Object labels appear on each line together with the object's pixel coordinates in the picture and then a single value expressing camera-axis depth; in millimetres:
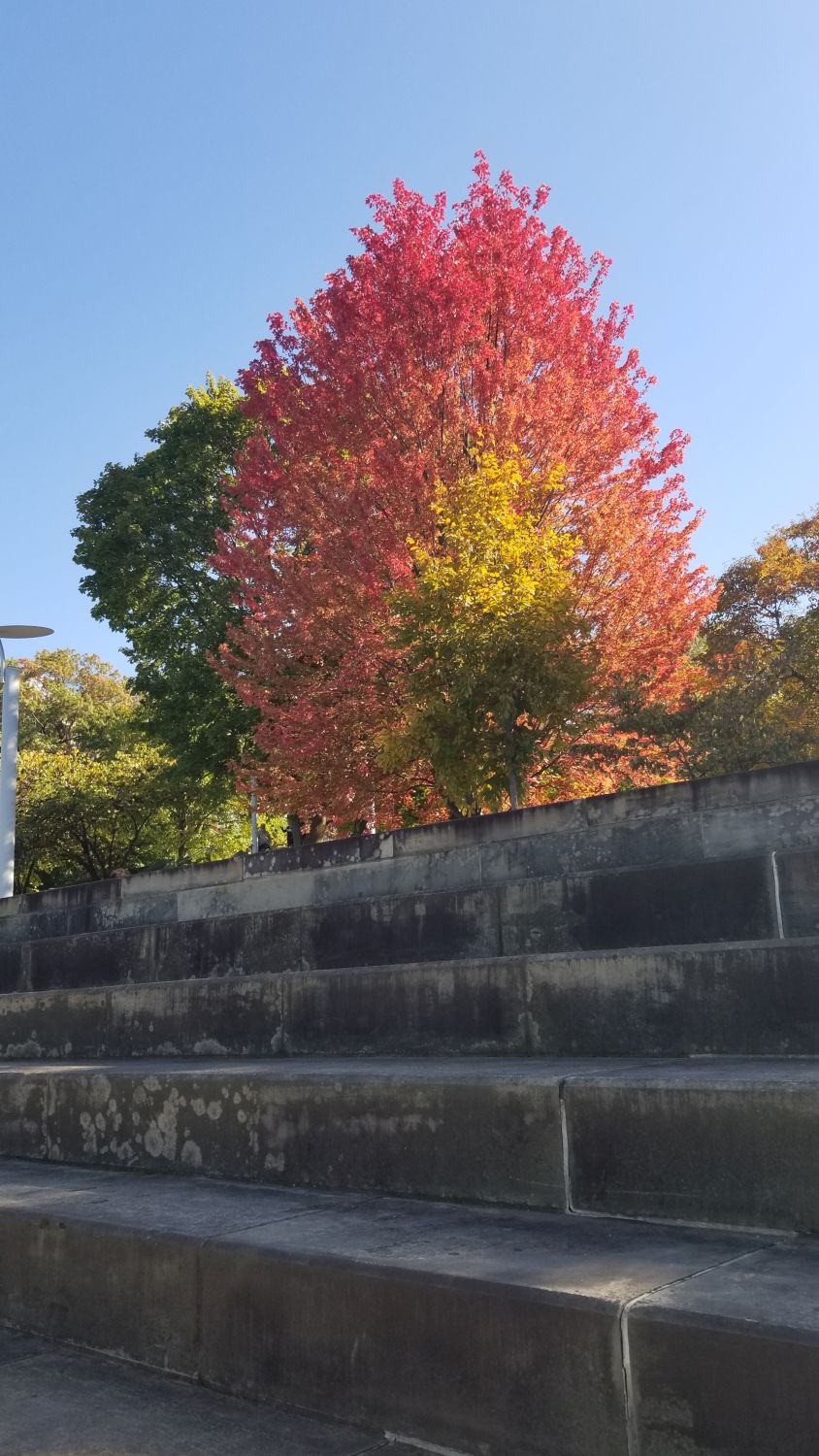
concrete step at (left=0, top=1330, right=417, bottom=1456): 2629
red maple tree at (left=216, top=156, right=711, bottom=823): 15570
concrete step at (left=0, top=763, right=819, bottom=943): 6438
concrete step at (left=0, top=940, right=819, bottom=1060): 3863
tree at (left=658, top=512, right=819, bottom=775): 20203
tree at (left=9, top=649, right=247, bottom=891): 40531
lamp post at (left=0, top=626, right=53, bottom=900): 17844
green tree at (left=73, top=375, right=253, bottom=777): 23969
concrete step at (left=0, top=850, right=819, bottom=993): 5152
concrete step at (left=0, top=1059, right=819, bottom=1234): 2848
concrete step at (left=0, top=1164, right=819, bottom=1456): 2154
